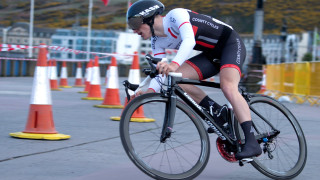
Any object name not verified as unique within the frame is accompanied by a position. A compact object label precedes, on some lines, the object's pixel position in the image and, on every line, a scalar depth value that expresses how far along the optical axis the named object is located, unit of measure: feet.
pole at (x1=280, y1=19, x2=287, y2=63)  152.50
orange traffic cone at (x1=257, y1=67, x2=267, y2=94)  70.85
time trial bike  14.05
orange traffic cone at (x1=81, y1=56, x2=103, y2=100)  47.32
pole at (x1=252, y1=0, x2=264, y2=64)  70.08
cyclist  15.08
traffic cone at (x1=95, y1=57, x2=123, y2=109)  38.19
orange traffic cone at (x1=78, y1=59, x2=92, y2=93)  66.63
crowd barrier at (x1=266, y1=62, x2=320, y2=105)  53.78
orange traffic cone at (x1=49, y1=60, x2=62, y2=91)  63.65
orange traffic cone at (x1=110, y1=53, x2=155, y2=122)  33.45
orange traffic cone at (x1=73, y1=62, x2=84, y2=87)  78.69
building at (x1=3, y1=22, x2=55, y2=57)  393.91
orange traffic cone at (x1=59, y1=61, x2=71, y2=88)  74.59
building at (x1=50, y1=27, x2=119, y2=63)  366.84
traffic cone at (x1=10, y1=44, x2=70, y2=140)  22.41
